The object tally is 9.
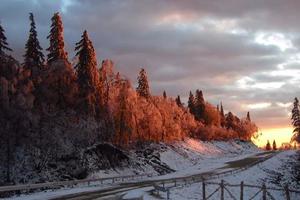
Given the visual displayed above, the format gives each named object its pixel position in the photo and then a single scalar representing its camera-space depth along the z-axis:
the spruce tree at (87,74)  64.88
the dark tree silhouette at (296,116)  136.38
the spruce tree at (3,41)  59.41
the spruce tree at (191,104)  169.12
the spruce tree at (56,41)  68.75
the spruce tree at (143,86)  110.44
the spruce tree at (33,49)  66.81
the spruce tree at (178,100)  176.10
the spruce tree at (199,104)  168.01
